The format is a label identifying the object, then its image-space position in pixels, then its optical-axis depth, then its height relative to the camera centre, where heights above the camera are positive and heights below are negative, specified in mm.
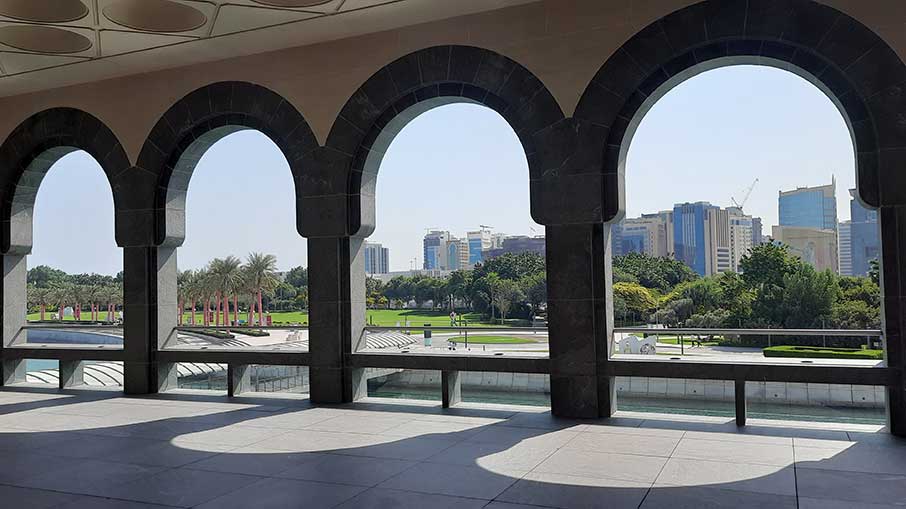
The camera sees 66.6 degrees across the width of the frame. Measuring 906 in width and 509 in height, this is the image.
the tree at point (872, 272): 28481 +11
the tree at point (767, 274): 38812 +13
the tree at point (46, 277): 43719 +797
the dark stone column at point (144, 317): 10672 -474
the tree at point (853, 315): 28906 -1808
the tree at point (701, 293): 39656 -1033
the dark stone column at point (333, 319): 9422 -491
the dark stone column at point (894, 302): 6902 -303
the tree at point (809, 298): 32684 -1202
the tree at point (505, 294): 42506 -938
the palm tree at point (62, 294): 41844 -327
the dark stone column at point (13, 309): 11859 -341
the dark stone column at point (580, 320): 8016 -490
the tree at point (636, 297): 31203 -948
